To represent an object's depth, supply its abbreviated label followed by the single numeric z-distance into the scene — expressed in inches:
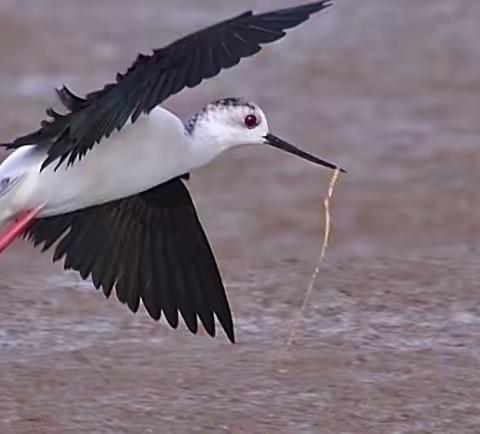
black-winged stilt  386.9
